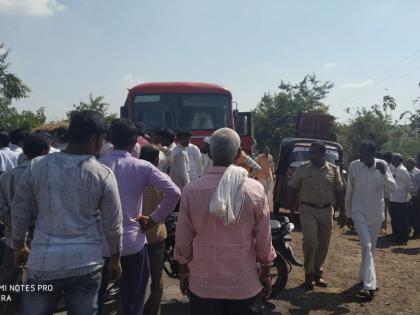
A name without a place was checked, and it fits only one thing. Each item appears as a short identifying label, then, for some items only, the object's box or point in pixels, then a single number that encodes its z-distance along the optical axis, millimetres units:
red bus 9734
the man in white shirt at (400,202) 9641
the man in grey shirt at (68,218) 2611
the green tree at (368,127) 33469
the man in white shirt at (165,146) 6848
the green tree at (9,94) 23734
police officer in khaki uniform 5957
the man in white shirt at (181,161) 6719
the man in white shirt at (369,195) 5879
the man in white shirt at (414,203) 10297
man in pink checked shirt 2795
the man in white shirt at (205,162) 7849
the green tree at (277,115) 41281
